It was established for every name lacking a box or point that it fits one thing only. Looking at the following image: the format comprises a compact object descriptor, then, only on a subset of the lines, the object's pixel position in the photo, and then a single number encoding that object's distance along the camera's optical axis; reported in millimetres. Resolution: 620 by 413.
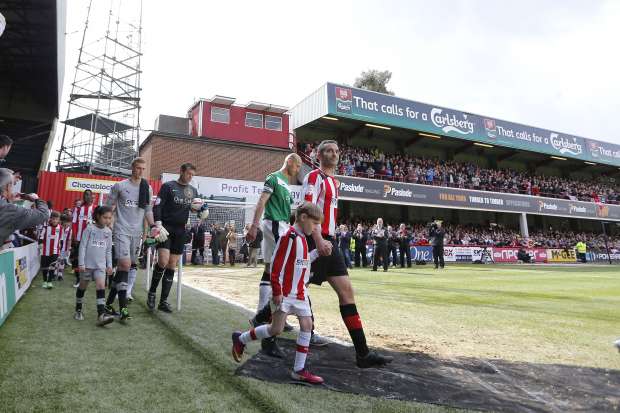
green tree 47509
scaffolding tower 23070
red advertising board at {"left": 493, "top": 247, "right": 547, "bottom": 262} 27534
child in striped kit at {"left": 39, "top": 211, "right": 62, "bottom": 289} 7938
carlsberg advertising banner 27281
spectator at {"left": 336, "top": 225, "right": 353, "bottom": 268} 16938
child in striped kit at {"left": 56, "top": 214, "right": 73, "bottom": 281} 9016
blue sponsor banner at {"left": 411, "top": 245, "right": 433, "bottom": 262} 23578
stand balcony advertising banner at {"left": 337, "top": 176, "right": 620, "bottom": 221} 27344
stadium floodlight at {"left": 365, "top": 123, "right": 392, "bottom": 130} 28672
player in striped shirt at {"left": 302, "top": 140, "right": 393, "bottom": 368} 3336
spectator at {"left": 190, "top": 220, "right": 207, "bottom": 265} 17812
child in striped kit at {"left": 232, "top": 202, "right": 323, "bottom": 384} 2992
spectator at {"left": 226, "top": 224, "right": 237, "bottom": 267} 17875
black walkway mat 2639
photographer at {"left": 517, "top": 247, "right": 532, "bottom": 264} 27781
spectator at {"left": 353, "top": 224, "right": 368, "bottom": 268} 17938
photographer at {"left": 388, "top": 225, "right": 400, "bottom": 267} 17798
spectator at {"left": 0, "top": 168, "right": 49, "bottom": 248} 3020
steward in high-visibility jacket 30719
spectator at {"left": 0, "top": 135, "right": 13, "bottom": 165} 3320
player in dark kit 5402
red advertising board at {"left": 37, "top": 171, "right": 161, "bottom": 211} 18078
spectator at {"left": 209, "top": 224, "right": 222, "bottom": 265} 18094
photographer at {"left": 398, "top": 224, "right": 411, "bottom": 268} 17733
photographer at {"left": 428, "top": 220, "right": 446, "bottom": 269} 17484
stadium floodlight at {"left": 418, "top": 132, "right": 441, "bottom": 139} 31366
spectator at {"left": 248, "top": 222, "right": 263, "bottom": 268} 17031
